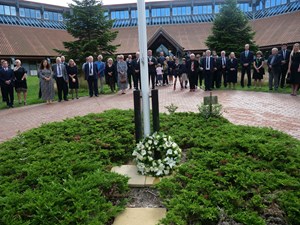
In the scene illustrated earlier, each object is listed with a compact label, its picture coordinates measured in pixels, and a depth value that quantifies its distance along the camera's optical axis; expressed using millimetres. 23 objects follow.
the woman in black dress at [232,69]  12866
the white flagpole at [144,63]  4086
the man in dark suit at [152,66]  13316
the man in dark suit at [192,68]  12719
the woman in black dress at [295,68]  10117
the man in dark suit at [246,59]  12625
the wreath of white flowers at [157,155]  3926
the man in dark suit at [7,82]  10648
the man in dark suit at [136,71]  13016
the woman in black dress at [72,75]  11891
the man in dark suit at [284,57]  11656
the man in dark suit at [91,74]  12242
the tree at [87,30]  17266
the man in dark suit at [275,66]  11516
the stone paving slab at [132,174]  3731
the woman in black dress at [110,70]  13311
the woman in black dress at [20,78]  11078
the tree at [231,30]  19125
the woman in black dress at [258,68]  12716
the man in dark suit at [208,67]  12453
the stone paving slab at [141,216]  2953
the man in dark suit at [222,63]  13109
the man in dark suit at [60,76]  11430
